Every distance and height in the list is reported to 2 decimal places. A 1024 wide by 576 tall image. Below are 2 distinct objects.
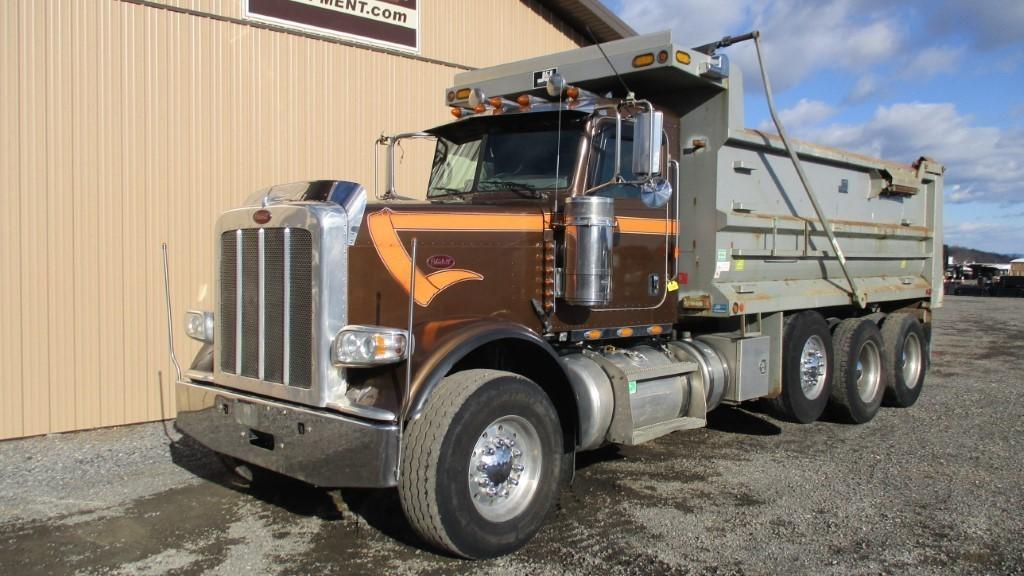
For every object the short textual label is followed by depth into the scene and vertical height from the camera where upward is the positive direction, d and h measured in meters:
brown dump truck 4.30 -0.25
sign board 8.45 +2.62
